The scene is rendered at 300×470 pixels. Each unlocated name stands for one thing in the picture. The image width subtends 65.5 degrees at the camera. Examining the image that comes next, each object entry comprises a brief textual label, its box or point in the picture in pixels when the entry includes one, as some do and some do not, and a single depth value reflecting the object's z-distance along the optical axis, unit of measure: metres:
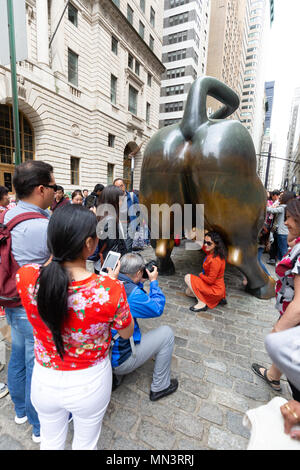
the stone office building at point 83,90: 12.02
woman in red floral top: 1.01
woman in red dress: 3.35
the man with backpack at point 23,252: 1.44
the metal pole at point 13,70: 2.84
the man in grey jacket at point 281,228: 4.98
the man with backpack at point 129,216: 3.24
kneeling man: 1.74
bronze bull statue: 2.88
